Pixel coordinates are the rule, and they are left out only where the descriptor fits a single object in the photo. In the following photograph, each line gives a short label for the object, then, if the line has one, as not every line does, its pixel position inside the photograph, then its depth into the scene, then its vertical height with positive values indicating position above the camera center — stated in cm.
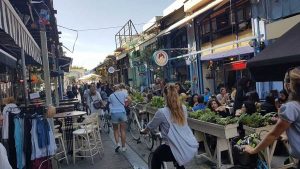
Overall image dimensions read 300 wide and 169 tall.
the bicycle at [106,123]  860 -143
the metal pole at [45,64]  556 +56
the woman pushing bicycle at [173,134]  311 -72
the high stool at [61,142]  552 -135
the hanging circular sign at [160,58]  1142 +118
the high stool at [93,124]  575 -99
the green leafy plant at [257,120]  410 -76
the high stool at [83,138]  553 -139
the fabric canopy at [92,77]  2643 +92
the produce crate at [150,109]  683 -81
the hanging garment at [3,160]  211 -64
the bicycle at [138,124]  655 -130
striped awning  313 +103
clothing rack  412 -42
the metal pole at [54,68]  1048 +100
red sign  787 +45
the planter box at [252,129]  398 -89
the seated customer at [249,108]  519 -67
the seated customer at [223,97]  739 -59
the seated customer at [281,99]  509 -50
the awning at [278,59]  391 +31
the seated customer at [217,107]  555 -71
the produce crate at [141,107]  744 -77
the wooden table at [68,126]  604 -107
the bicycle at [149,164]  317 -114
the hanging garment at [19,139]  395 -85
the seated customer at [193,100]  683 -60
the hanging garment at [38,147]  402 -104
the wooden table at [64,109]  793 -77
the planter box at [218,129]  419 -94
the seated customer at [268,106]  536 -68
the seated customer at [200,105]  609 -66
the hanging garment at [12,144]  396 -94
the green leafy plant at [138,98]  833 -55
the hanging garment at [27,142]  399 -91
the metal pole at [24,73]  686 +45
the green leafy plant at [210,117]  428 -75
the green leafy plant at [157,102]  686 -60
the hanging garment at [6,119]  418 -56
